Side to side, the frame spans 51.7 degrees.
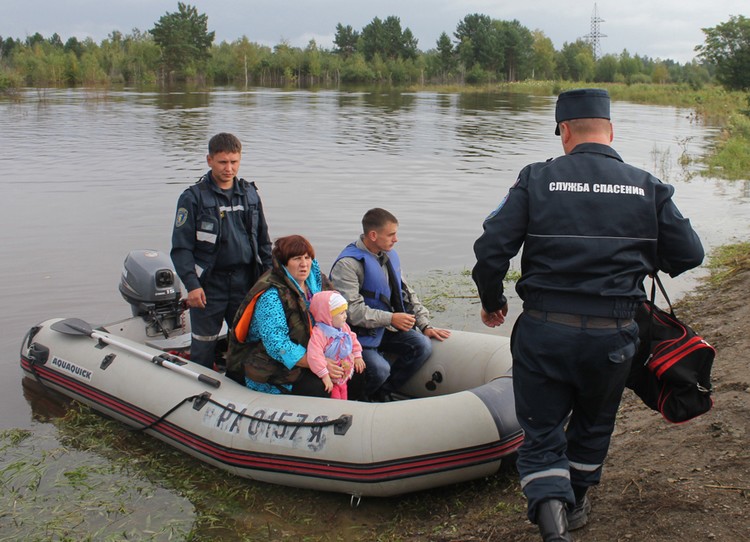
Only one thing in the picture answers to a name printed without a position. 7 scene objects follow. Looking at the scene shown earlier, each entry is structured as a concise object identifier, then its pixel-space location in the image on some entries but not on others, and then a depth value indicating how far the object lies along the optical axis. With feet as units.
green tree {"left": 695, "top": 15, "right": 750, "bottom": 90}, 109.40
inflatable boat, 11.78
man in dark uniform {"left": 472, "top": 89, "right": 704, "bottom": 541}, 8.36
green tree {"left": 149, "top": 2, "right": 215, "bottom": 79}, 195.00
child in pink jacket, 12.73
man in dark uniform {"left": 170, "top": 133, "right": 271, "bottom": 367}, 14.51
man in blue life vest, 13.82
